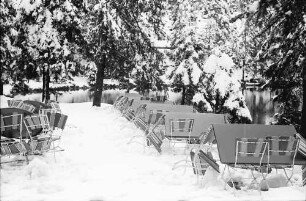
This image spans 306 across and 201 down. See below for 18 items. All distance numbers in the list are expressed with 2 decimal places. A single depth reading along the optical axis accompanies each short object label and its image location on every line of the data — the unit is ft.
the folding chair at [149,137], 30.99
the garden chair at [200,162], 21.81
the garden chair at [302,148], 23.08
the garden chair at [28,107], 41.82
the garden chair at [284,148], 22.56
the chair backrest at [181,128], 33.65
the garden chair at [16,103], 46.07
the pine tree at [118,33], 72.43
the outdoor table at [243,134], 23.29
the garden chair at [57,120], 32.12
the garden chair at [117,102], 70.52
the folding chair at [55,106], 48.05
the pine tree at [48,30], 71.51
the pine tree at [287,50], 31.55
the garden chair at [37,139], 26.71
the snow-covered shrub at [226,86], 57.88
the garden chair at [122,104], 62.10
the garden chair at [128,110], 52.85
